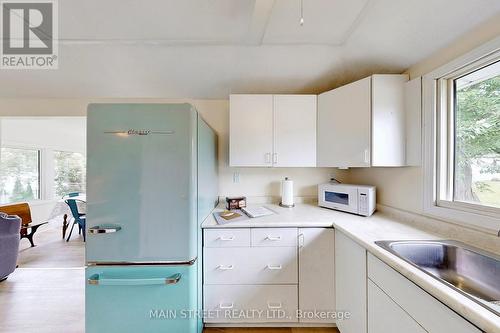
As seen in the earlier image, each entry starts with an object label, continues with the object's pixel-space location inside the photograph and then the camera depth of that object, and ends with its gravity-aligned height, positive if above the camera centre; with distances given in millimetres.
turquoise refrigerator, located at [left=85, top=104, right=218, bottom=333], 1227 -321
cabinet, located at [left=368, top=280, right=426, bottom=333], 834 -708
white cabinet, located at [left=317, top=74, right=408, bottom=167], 1521 +361
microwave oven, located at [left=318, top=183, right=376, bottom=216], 1659 -285
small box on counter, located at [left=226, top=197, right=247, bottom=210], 1960 -366
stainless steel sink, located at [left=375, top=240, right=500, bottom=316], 945 -515
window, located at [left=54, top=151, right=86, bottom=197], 4820 -154
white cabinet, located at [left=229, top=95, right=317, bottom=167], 1906 +354
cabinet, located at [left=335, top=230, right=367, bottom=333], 1169 -765
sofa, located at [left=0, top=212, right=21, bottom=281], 2146 -862
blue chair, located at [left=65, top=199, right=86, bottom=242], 3258 -788
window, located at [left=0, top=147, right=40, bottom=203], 3753 -167
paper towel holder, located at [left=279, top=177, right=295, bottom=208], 2043 -411
